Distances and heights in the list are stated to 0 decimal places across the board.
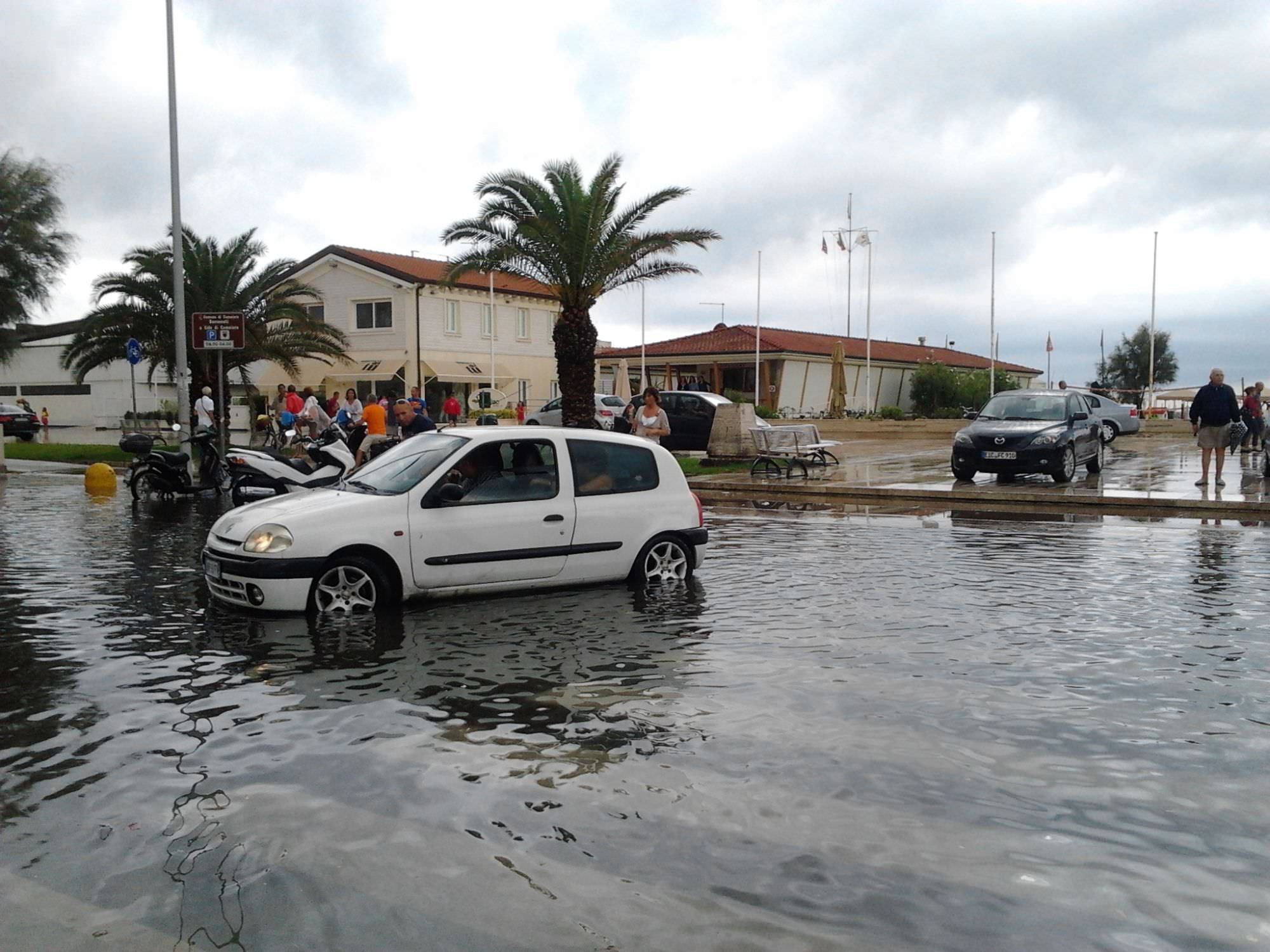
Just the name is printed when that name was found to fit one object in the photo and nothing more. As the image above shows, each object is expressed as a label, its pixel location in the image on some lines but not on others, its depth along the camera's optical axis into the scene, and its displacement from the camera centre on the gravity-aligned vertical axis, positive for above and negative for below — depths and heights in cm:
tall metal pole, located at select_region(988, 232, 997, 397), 5103 +382
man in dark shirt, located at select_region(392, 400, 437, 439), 1672 +6
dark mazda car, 2002 -28
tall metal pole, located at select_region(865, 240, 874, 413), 5328 +333
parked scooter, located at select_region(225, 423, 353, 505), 1522 -62
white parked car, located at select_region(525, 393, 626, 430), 3400 +31
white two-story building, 5041 +434
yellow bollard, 2077 -98
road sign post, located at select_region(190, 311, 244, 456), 2164 +174
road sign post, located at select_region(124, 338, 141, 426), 3058 +197
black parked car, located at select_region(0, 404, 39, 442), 4622 +6
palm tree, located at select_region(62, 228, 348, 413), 3228 +350
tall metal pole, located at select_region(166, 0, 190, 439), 2408 +329
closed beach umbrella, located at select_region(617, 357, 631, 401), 4219 +152
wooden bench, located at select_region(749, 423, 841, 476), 2241 -48
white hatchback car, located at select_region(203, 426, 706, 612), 833 -78
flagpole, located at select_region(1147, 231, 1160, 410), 5503 +173
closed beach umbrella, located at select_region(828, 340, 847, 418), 4606 +154
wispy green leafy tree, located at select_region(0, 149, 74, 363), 3200 +510
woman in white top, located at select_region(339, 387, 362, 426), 2748 +41
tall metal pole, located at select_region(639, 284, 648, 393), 5216 +247
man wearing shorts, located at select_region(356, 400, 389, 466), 2053 +9
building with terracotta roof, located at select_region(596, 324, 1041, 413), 5222 +269
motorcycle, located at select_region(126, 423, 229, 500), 1820 -68
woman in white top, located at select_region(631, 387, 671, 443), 1789 +4
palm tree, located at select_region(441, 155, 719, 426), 2542 +408
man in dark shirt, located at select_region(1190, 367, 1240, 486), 1780 +15
